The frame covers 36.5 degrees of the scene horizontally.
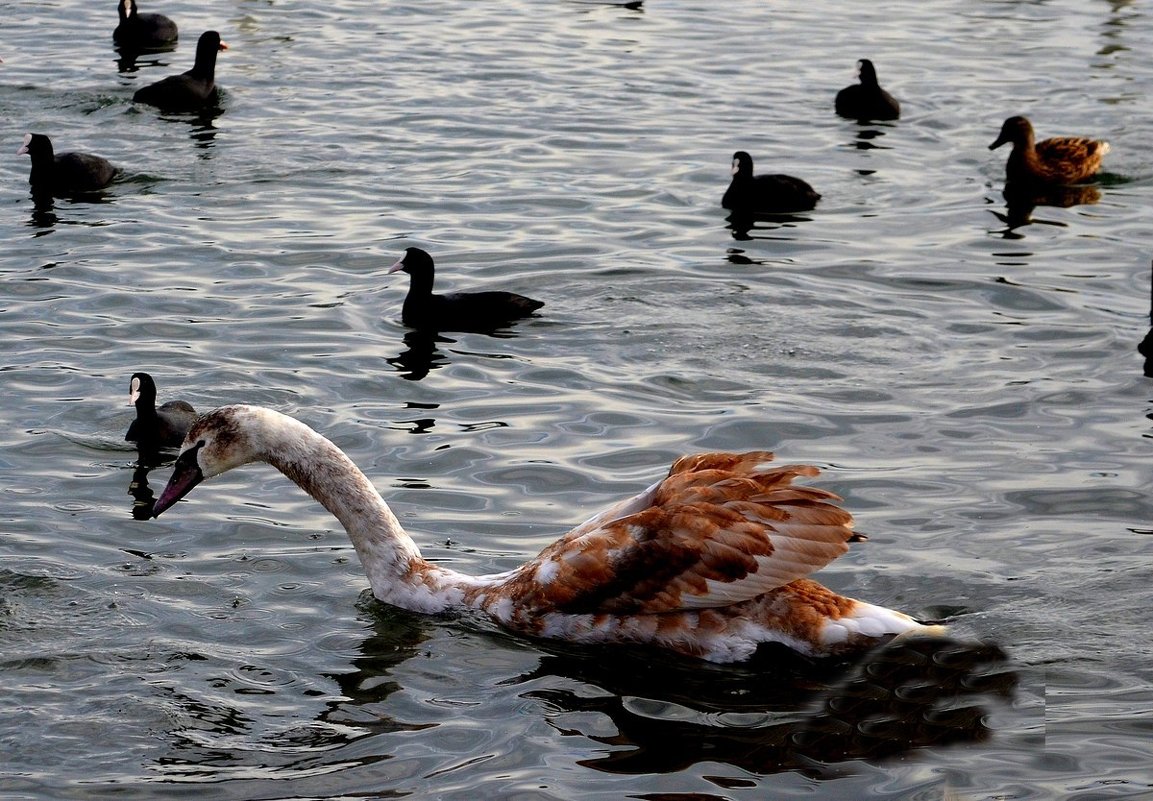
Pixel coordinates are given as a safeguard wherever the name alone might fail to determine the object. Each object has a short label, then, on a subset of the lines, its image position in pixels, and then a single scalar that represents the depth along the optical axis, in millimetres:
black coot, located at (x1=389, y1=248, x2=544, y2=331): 13773
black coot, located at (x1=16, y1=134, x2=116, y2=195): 16828
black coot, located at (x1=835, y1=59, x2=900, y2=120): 20312
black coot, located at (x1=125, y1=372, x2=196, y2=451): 11352
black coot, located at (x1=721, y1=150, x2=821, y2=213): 16766
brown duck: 18141
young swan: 8273
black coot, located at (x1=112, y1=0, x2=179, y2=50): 23906
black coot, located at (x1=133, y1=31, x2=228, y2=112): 20672
